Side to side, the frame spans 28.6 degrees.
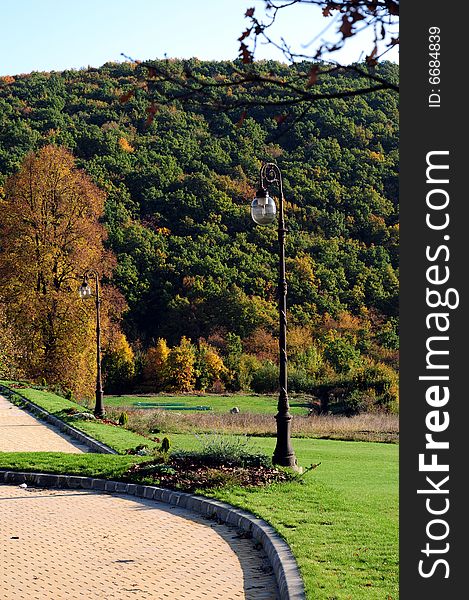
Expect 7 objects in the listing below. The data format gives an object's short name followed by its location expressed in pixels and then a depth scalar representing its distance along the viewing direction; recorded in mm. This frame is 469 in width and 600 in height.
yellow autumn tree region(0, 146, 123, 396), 38781
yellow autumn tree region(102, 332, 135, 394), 52688
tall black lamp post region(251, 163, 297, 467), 13609
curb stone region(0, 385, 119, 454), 19722
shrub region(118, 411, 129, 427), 25728
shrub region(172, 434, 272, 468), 14102
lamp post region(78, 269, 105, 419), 27967
